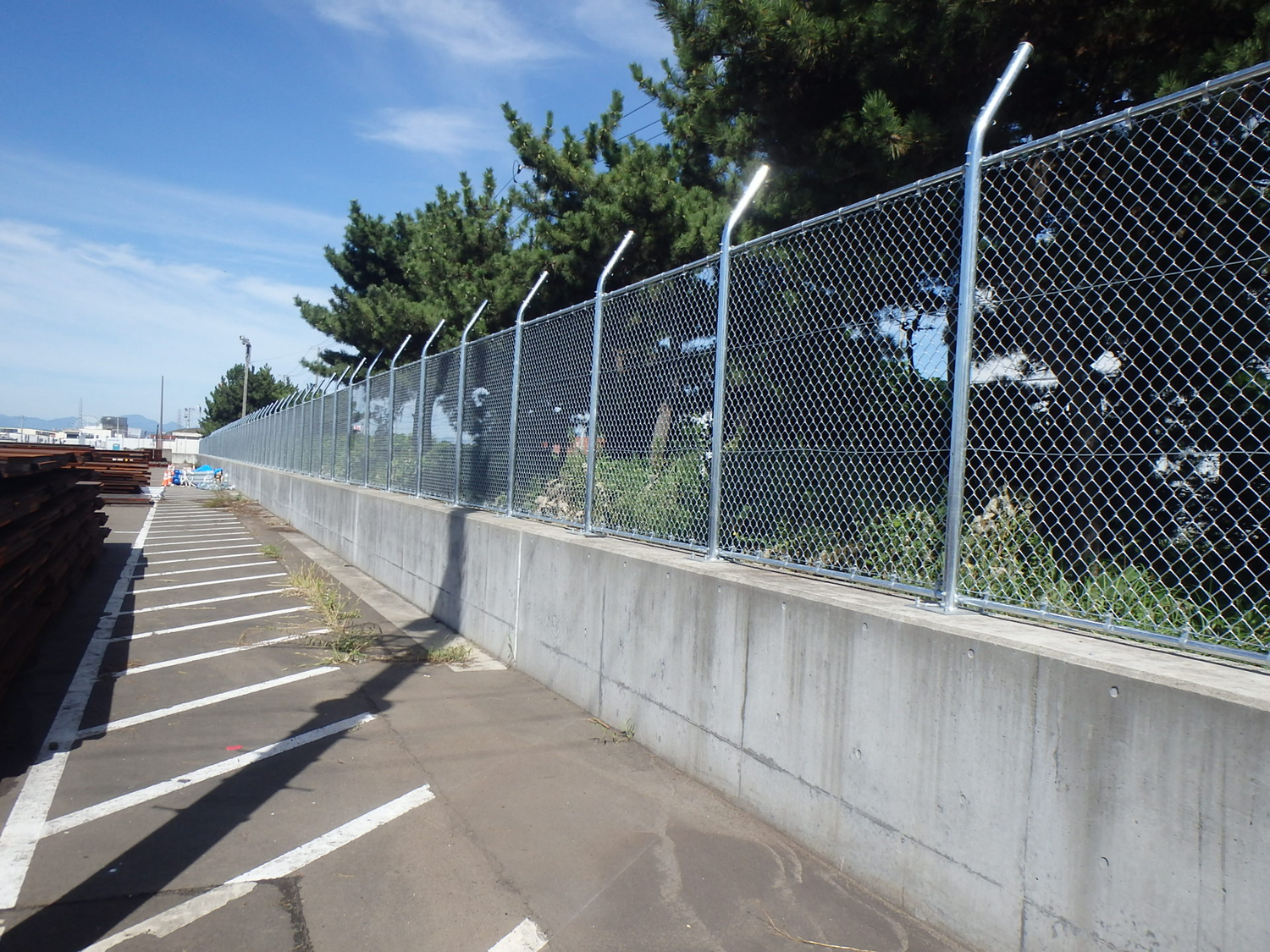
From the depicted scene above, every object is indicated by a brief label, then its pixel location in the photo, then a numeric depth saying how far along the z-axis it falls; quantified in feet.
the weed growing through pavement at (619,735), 16.58
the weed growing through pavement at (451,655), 22.94
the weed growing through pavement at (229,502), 79.46
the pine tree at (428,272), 49.49
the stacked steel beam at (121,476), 78.59
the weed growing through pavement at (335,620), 23.67
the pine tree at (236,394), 233.96
